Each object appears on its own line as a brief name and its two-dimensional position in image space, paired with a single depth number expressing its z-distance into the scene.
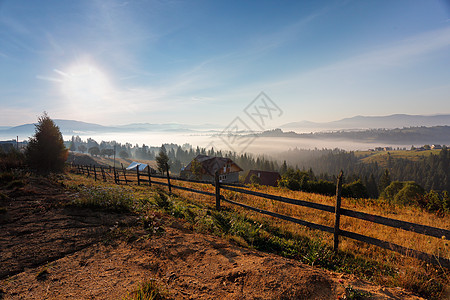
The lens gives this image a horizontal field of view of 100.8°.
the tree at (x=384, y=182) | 63.72
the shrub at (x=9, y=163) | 14.82
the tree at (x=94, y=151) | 172.00
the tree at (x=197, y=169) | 42.44
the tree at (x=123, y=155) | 187.20
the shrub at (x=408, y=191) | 30.48
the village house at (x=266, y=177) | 50.85
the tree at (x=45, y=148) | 23.41
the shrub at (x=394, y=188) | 42.42
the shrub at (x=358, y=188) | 31.58
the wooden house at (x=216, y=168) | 41.47
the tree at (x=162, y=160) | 59.24
